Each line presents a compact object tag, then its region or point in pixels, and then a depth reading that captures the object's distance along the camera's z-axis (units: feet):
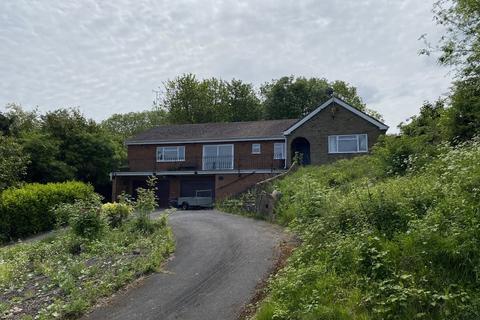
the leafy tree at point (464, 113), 42.75
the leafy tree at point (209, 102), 185.16
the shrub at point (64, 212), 51.26
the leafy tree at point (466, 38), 45.47
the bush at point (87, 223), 49.24
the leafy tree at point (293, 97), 177.06
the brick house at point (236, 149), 101.04
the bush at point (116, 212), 55.47
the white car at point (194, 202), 102.63
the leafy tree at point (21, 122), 116.57
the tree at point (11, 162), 80.02
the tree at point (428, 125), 49.06
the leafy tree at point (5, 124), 113.29
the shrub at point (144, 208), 51.42
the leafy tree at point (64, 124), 114.42
